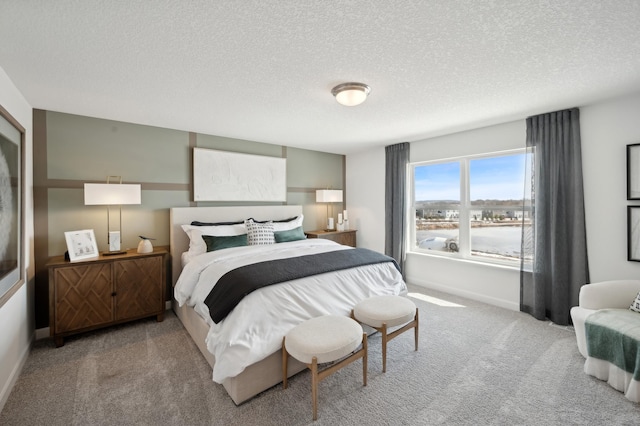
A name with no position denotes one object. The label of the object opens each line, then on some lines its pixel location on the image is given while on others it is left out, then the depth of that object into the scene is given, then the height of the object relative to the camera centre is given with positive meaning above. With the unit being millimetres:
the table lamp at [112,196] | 2936 +177
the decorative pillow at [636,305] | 2301 -795
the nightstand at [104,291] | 2689 -828
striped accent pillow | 3738 -305
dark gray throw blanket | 2127 -539
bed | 1946 -763
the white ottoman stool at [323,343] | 1811 -895
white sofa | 2404 -791
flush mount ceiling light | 2395 +1033
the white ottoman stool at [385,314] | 2311 -885
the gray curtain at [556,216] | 3039 -67
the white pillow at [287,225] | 4211 -210
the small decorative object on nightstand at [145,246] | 3217 -398
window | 3764 +51
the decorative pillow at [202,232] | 3469 -273
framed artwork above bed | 3992 +548
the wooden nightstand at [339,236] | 4914 -444
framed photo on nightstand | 2826 -339
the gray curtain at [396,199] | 4758 +206
